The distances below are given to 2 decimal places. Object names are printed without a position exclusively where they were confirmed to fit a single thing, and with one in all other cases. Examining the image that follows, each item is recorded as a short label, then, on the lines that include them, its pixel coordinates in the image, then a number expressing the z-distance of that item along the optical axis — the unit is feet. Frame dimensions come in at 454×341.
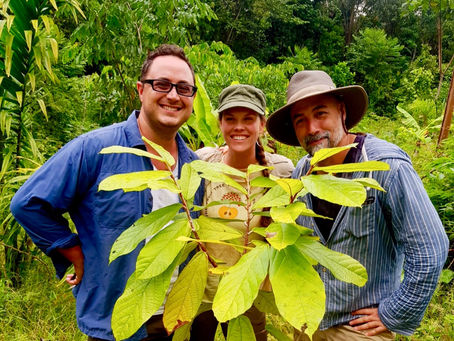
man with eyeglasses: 4.00
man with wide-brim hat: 3.45
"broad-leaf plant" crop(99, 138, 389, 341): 1.63
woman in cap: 5.07
